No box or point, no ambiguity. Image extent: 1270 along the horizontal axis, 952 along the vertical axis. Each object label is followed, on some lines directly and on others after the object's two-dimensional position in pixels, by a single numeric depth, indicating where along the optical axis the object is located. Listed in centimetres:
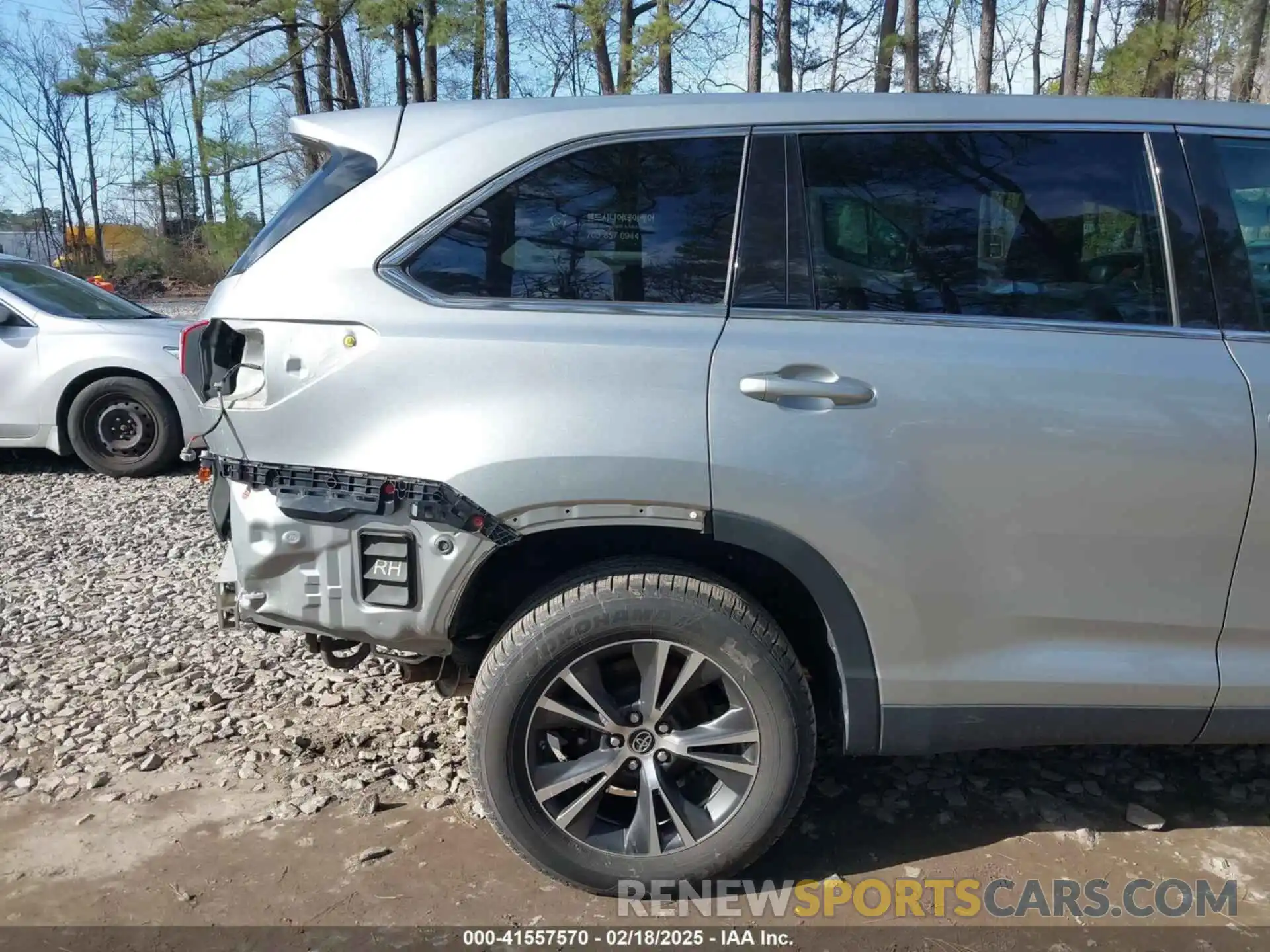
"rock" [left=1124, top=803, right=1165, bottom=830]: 298
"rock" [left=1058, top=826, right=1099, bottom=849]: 291
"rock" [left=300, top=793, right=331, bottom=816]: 307
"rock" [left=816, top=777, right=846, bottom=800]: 317
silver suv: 242
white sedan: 694
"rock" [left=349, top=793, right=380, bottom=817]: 307
